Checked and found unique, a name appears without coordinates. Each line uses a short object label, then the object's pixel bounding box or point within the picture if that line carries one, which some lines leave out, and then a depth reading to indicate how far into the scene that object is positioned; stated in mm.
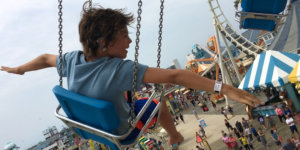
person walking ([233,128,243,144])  11559
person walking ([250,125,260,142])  11086
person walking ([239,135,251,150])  10144
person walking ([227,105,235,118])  16452
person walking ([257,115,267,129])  12031
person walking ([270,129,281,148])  9352
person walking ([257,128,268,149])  9939
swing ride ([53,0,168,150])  1547
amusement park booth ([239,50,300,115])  8312
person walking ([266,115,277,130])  11123
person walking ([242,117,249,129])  11545
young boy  1475
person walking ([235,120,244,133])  11810
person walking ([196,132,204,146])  12734
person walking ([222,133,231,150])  10945
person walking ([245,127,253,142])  10966
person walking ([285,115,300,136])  9688
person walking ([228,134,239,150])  10766
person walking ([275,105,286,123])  11617
